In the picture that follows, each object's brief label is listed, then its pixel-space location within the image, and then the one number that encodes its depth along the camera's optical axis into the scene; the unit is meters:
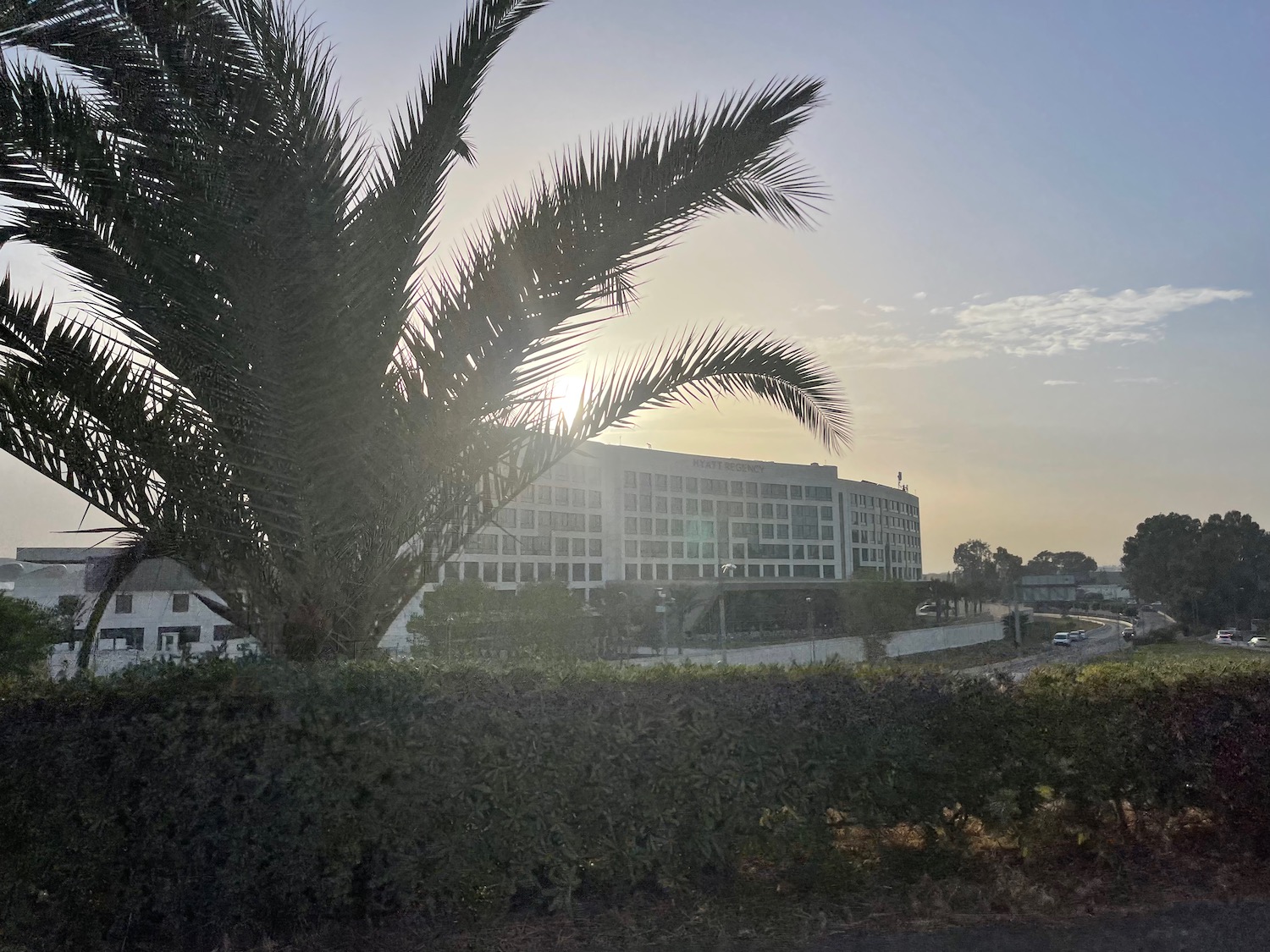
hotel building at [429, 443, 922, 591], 72.06
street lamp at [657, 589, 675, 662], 53.07
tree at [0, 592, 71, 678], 18.72
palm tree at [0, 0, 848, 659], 5.34
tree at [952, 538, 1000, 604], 121.38
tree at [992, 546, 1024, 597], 106.19
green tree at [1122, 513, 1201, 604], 60.38
